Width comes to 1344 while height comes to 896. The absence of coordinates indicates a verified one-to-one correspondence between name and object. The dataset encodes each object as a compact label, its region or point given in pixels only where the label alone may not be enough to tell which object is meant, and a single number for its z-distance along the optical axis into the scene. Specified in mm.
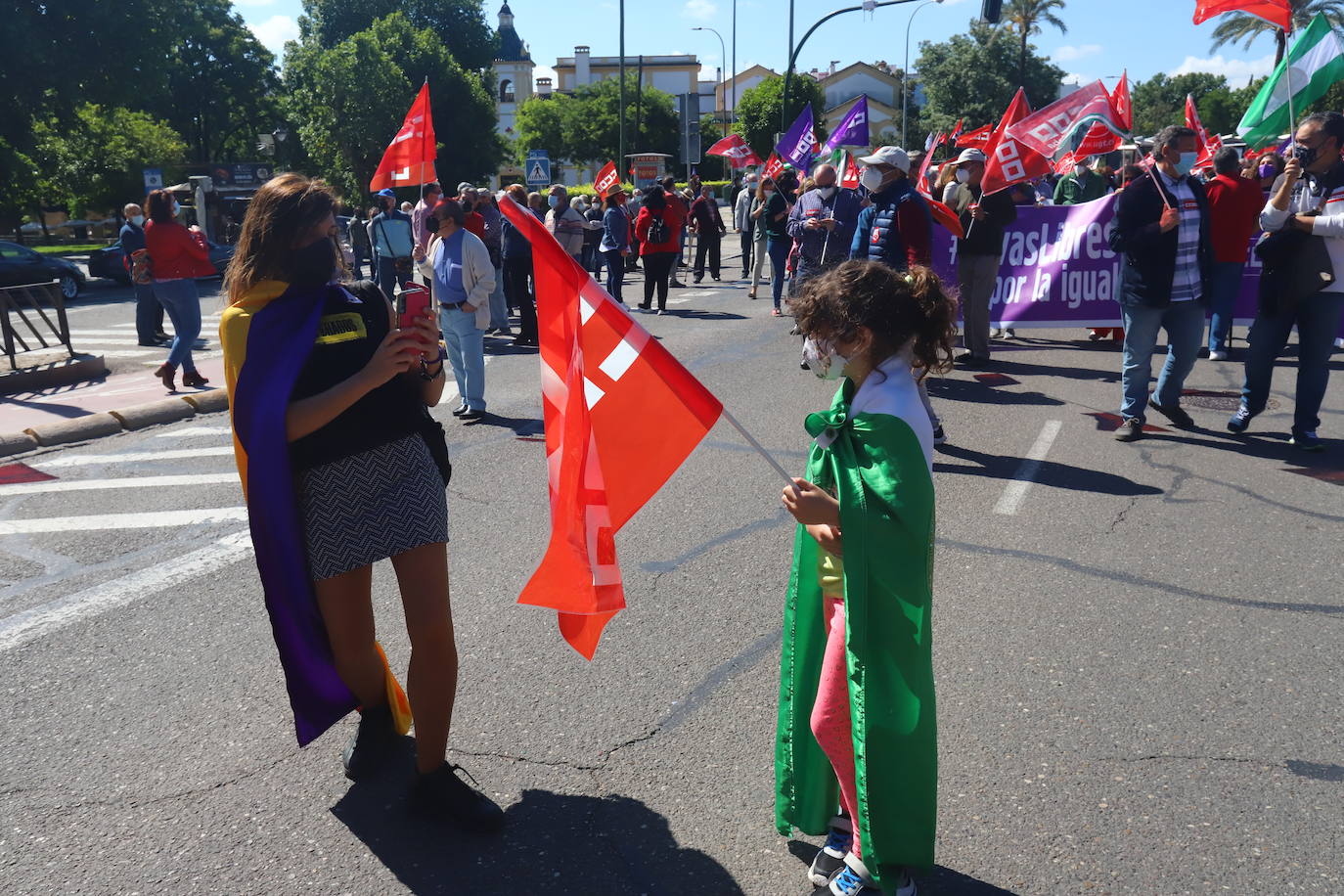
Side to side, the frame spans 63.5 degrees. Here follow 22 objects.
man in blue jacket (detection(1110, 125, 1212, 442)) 7094
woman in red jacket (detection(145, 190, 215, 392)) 10039
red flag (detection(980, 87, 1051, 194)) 9797
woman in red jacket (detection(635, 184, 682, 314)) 14789
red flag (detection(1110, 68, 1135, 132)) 10977
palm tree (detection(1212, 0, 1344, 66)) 46812
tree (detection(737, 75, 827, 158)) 70188
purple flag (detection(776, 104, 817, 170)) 15344
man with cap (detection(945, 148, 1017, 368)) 10219
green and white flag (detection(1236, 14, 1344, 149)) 7492
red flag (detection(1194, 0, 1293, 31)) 7781
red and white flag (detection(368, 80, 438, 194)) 8219
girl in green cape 2410
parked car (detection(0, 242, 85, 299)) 20297
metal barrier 10711
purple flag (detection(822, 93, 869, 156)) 13250
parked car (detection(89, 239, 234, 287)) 23297
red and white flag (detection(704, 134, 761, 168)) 21391
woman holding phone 2840
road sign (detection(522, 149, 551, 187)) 22781
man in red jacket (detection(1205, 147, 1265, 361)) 9914
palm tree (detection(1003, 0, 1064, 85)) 68250
